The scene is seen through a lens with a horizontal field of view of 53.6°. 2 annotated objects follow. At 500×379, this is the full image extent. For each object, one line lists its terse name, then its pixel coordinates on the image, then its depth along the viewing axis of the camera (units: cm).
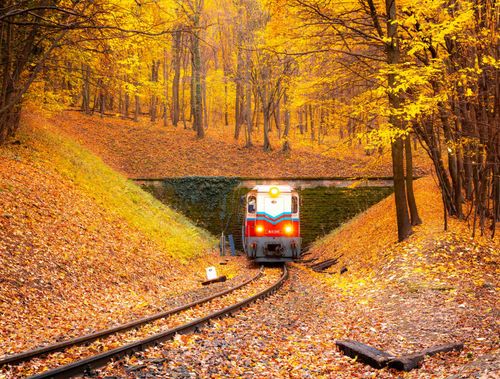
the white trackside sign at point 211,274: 1485
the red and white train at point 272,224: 1822
